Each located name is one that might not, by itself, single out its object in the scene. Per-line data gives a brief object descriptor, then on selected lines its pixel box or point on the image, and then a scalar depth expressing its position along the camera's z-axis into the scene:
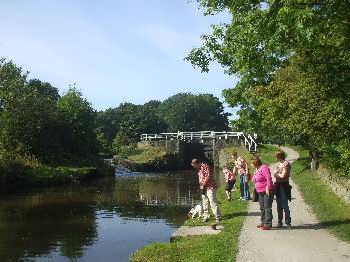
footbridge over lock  60.66
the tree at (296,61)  11.27
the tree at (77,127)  48.16
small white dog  16.44
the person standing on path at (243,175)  20.12
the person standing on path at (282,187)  13.76
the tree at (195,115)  139.50
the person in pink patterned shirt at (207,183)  15.05
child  20.52
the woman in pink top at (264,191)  13.46
